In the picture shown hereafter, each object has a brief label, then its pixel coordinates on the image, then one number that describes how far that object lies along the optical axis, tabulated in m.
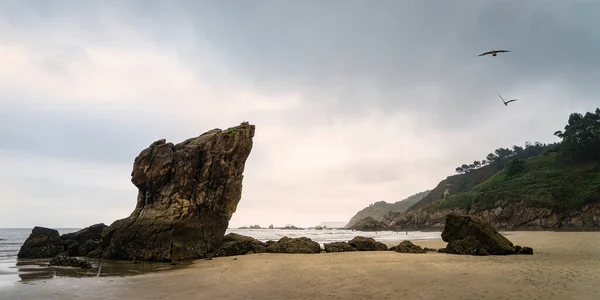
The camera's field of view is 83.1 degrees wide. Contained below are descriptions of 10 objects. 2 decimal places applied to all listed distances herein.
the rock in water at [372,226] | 124.81
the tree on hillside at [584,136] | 80.12
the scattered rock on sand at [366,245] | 28.94
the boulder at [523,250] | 21.93
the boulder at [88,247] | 29.22
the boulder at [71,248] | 29.58
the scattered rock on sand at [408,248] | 25.54
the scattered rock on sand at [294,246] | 27.17
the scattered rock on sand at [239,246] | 27.27
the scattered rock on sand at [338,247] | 28.12
